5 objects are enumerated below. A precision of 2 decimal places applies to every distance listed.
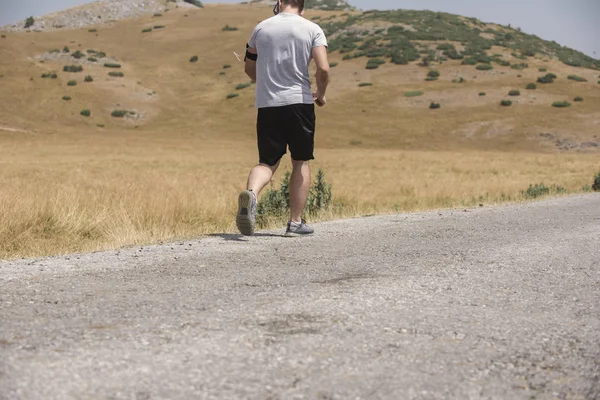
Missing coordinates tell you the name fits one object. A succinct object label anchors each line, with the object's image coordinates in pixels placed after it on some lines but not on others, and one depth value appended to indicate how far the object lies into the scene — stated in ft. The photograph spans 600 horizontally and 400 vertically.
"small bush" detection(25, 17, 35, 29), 341.82
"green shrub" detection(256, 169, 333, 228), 33.94
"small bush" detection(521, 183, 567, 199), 57.36
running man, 24.99
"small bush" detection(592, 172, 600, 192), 66.67
